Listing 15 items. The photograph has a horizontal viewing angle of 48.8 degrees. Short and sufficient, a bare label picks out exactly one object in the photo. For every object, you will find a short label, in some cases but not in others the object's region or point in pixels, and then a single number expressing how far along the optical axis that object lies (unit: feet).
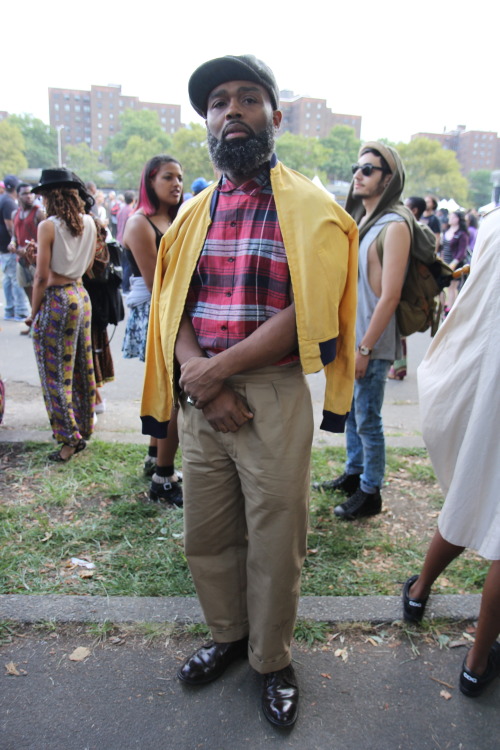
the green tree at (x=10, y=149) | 228.78
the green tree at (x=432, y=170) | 264.72
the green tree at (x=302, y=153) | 253.65
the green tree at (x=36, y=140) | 336.29
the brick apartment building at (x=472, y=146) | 415.85
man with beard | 6.07
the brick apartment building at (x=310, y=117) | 395.34
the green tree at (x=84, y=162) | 273.33
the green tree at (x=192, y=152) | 211.20
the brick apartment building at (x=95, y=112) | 422.00
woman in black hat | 12.95
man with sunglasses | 10.07
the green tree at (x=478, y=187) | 322.24
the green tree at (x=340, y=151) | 309.63
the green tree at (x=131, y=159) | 258.78
